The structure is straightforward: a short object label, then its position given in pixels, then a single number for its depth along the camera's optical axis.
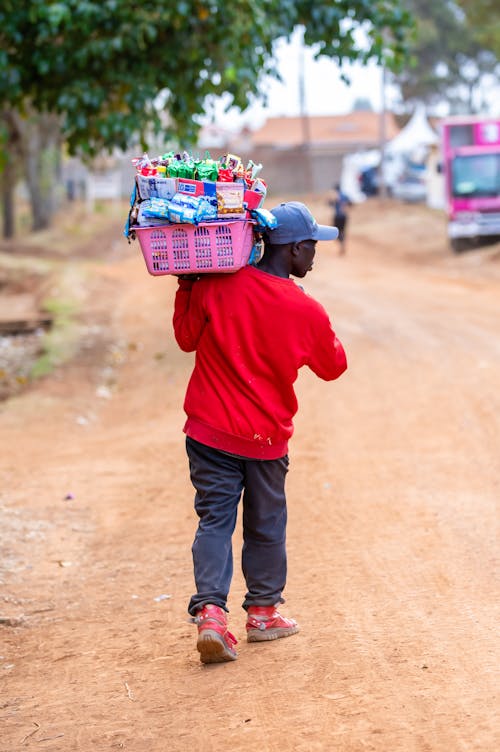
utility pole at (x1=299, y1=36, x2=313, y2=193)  55.03
